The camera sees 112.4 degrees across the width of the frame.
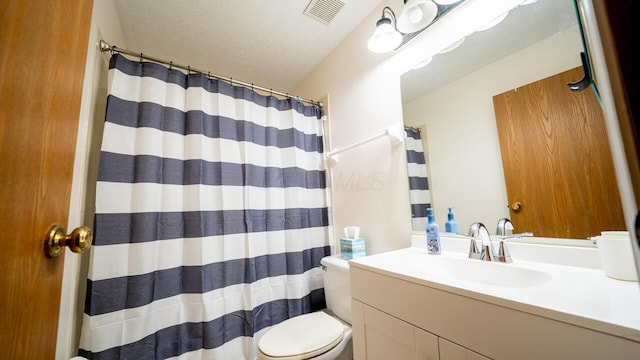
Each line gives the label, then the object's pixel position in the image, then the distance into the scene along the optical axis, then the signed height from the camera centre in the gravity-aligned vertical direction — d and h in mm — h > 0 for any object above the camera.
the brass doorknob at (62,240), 416 -54
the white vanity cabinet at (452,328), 403 -303
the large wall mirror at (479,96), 751 +466
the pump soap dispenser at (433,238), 957 -164
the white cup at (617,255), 546 -158
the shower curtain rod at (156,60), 1062 +835
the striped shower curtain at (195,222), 990 -76
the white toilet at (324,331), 925 -618
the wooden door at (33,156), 314 +103
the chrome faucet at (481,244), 812 -172
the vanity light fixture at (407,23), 1009 +892
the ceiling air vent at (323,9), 1281 +1204
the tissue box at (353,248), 1303 -270
